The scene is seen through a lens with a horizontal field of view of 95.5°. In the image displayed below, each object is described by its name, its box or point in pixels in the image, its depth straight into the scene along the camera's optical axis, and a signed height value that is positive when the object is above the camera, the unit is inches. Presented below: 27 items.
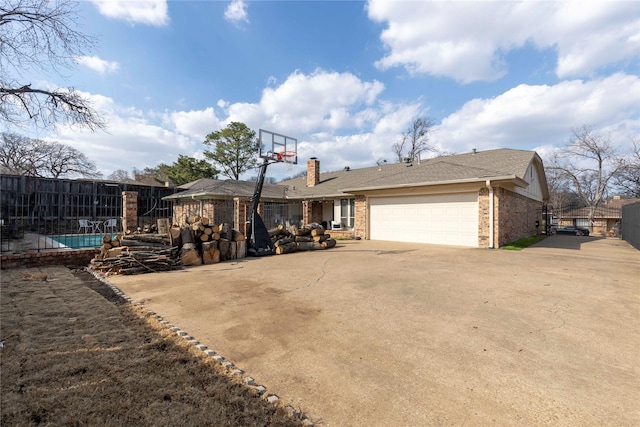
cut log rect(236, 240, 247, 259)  370.3 -42.8
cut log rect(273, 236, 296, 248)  417.5 -36.4
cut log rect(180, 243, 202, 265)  319.0 -44.6
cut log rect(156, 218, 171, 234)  384.8 -13.0
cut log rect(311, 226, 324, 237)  464.8 -25.6
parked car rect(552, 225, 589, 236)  992.9 -50.5
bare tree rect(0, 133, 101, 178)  986.5 +208.9
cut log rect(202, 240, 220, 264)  333.1 -42.7
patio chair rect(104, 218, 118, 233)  690.7 -20.5
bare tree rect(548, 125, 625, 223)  1083.3 +173.9
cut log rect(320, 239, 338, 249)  460.1 -44.1
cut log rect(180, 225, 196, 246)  329.1 -22.9
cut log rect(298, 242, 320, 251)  438.5 -45.7
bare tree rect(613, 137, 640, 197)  964.9 +140.2
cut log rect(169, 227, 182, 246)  326.9 -22.7
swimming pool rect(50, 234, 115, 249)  544.2 -48.2
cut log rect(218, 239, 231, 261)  352.2 -40.1
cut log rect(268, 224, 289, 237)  440.7 -24.3
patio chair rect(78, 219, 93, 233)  653.9 -26.4
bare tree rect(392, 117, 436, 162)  1222.9 +342.7
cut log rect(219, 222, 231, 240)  361.7 -20.2
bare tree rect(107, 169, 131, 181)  1727.0 +249.1
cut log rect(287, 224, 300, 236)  454.6 -23.5
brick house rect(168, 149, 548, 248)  441.1 +31.5
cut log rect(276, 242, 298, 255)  409.1 -46.4
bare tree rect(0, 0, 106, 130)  278.1 +170.8
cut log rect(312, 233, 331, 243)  464.4 -35.2
